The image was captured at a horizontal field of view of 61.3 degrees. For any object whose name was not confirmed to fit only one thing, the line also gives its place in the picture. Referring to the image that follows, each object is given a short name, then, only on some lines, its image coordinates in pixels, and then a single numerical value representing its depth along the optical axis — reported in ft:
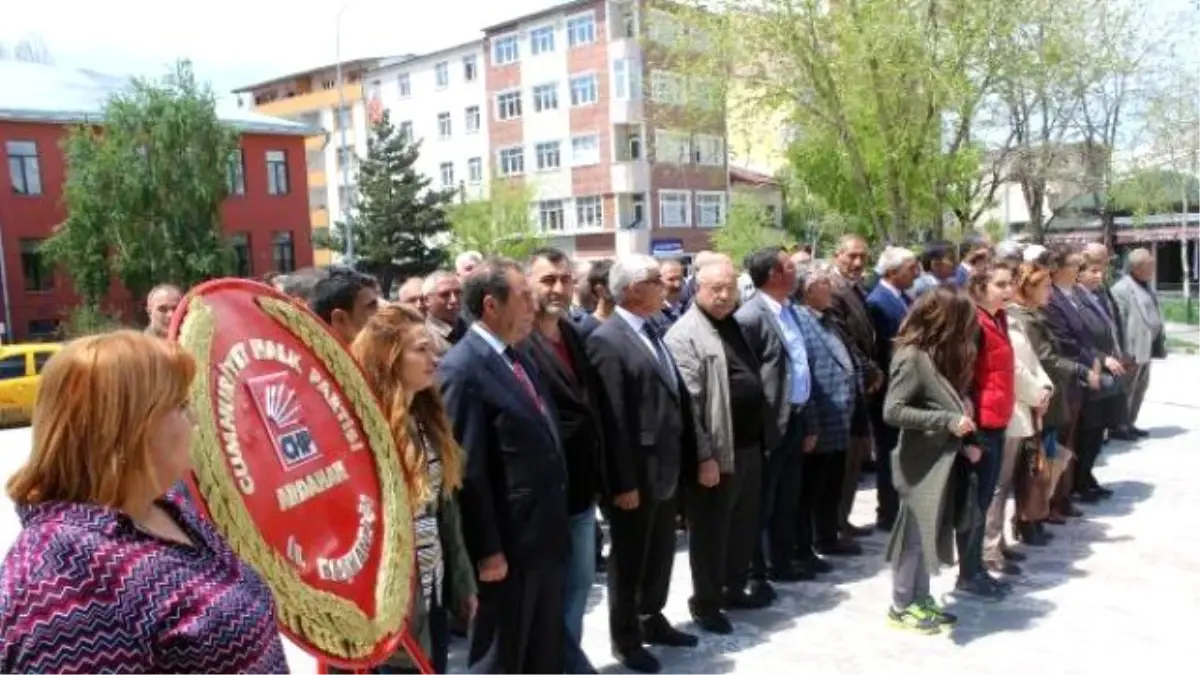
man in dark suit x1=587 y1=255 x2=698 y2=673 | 14.90
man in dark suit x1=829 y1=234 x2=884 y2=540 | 21.57
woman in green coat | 15.75
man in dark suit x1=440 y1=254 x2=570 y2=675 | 11.73
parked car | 58.80
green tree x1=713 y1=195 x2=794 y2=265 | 126.41
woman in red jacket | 17.01
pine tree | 134.51
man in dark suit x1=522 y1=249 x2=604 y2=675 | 13.92
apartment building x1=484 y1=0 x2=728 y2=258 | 139.03
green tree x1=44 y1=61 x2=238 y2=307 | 99.96
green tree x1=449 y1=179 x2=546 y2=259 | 130.72
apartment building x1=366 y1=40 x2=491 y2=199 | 161.07
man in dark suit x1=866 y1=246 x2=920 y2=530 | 22.30
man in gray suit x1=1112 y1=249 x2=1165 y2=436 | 29.43
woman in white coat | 18.52
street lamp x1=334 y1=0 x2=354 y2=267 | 97.82
